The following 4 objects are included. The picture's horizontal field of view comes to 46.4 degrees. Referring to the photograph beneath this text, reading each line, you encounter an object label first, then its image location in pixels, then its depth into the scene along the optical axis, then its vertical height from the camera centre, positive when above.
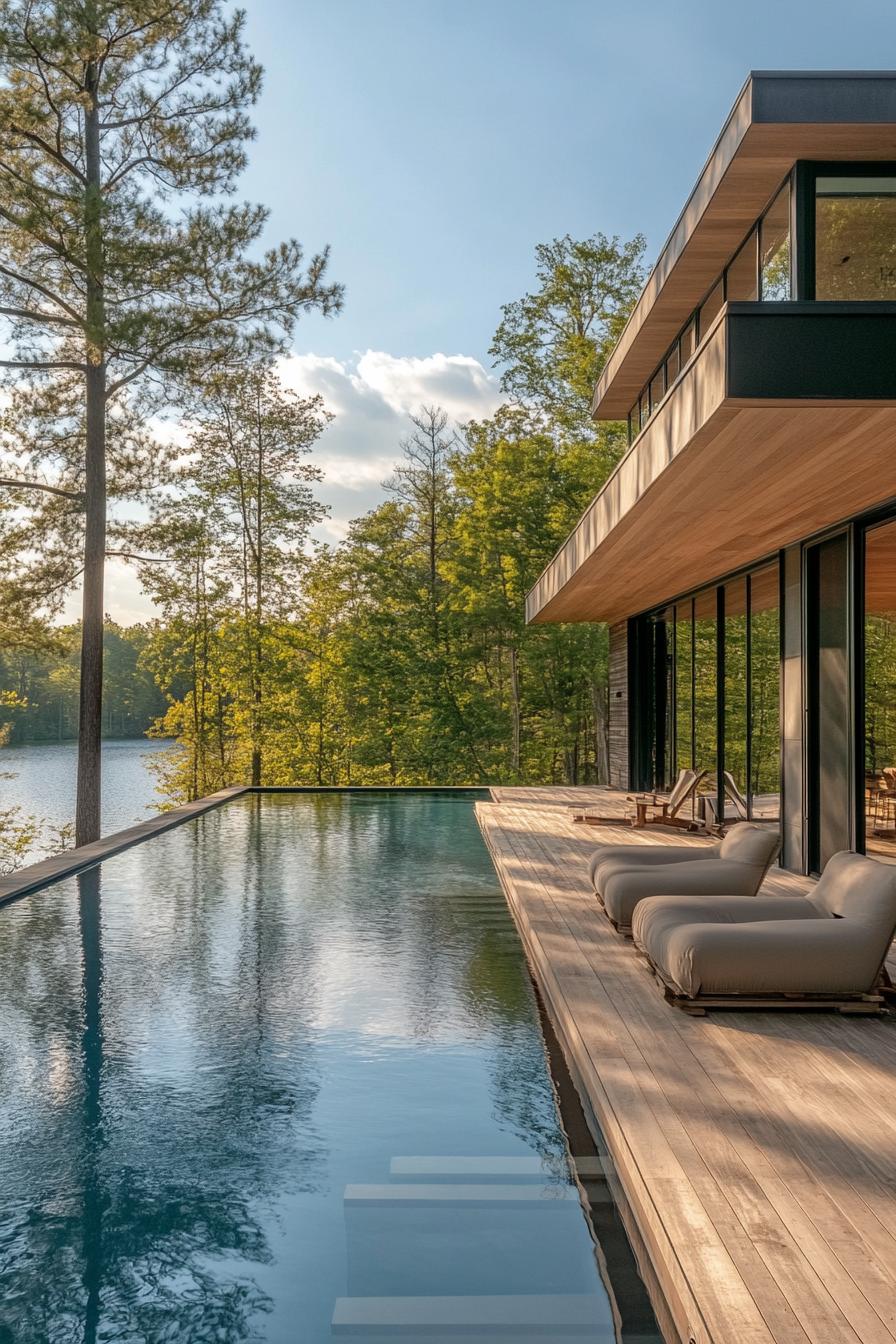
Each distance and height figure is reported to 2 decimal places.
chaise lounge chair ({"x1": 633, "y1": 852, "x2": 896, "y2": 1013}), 4.77 -1.12
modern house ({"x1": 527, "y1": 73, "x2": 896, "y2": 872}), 4.89 +1.47
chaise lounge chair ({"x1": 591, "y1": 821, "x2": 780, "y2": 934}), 6.29 -0.99
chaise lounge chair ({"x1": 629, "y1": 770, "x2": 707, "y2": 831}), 11.59 -1.05
